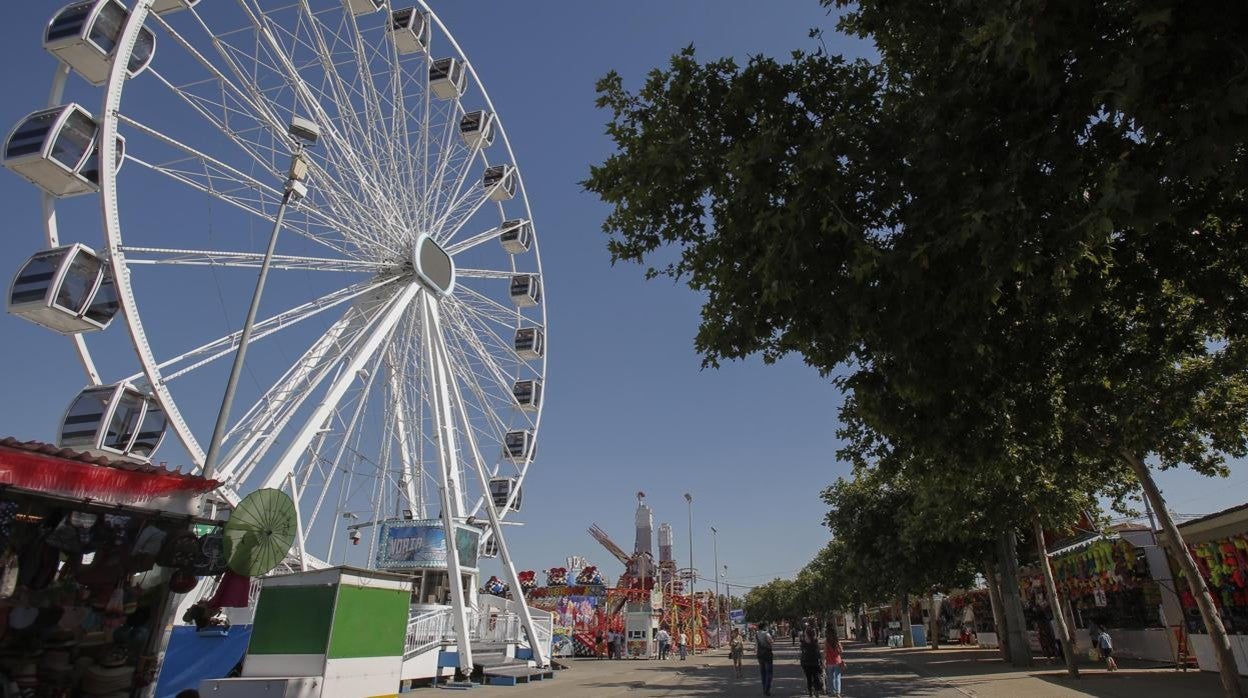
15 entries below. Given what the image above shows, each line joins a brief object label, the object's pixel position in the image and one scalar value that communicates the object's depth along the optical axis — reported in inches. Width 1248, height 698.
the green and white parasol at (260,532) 375.2
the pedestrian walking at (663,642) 1470.2
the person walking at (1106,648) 805.2
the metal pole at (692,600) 1981.2
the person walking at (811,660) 638.5
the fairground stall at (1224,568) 630.5
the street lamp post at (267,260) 464.4
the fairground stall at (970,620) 1653.5
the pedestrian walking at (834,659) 653.3
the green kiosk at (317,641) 422.3
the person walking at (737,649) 964.1
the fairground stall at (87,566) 269.9
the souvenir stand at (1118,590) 856.9
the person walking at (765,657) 681.6
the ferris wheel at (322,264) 575.8
